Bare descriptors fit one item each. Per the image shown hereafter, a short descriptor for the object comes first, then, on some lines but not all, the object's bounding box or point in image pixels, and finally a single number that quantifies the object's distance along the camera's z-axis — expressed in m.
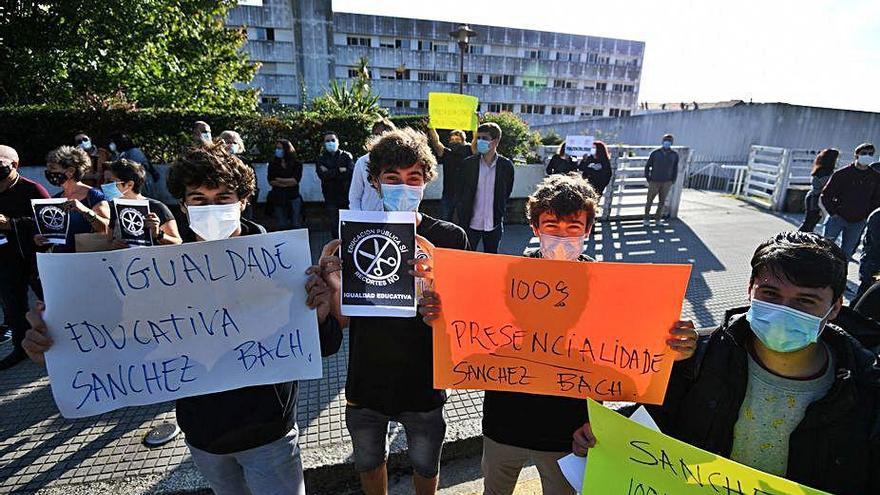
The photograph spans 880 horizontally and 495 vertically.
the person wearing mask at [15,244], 3.38
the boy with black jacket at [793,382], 1.28
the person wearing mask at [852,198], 5.76
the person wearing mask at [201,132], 6.49
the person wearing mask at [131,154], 7.05
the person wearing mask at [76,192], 3.28
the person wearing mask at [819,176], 7.15
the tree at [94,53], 10.76
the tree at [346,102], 11.24
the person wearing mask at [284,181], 7.12
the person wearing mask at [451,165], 5.77
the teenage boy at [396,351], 1.95
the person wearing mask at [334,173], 6.94
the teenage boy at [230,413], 1.69
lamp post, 13.84
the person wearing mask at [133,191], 2.80
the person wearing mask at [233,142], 6.15
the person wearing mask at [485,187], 5.40
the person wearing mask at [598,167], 8.37
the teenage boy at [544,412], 1.81
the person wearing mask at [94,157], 6.12
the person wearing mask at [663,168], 9.03
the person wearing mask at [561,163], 8.12
